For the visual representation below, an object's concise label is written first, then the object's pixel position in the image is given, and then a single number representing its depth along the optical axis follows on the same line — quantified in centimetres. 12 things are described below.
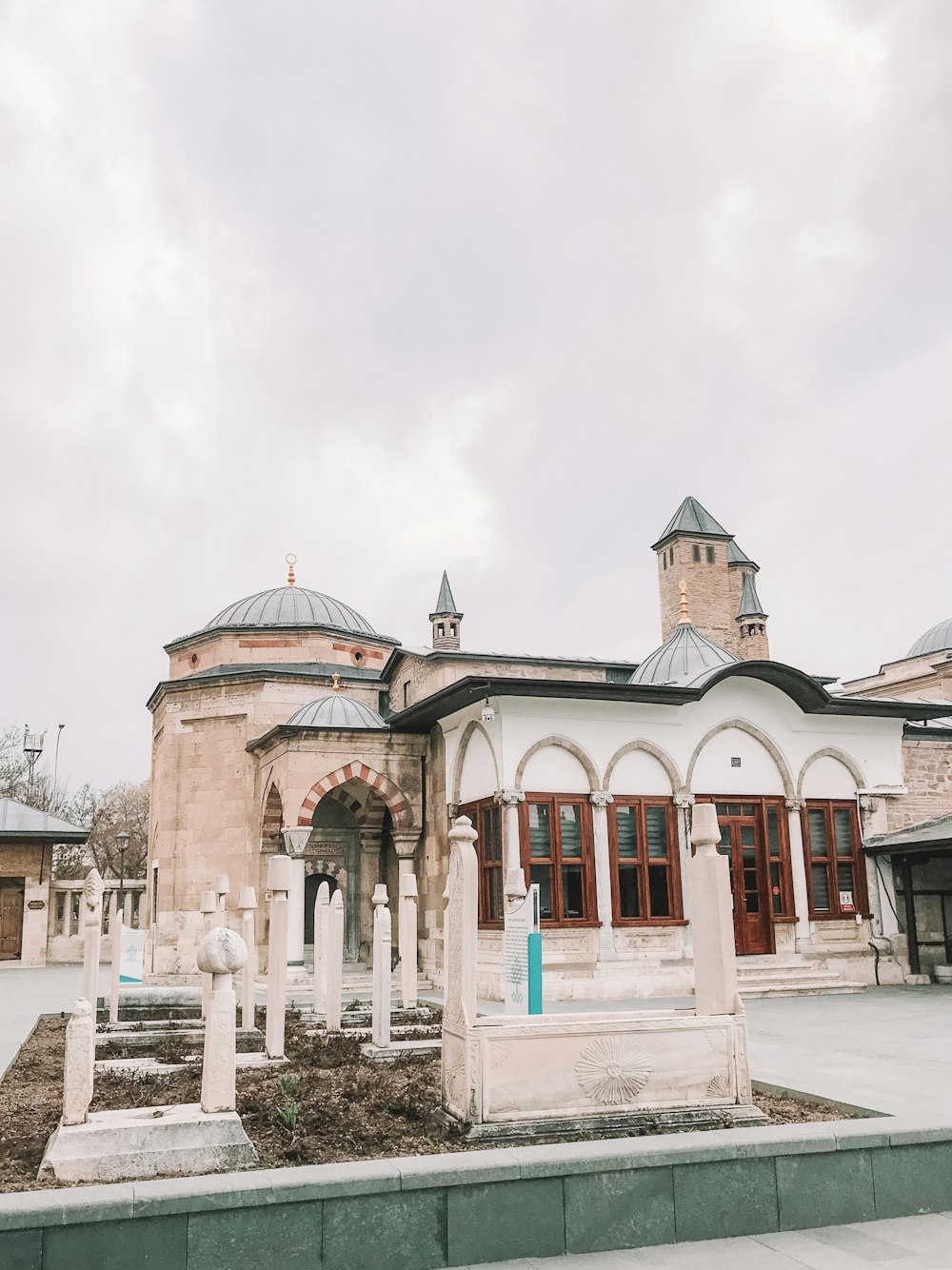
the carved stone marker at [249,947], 962
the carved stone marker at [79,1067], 503
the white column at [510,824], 1416
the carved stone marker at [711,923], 633
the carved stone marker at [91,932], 1080
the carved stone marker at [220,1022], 527
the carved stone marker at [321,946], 1052
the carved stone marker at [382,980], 902
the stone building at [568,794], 1467
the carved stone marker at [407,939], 1082
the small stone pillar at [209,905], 938
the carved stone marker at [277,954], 826
